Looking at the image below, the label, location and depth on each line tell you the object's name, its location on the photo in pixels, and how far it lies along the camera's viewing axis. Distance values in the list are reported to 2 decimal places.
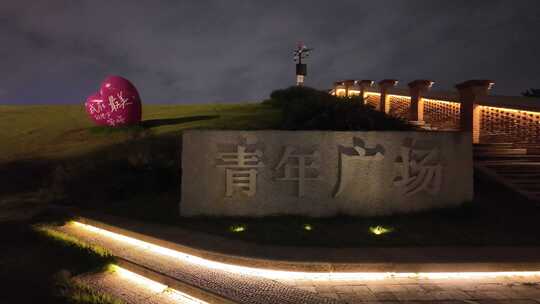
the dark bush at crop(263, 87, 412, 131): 10.04
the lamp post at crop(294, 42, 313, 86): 28.74
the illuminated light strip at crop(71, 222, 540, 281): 5.02
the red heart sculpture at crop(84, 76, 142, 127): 15.28
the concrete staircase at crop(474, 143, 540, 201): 8.70
